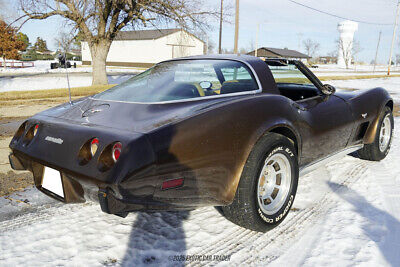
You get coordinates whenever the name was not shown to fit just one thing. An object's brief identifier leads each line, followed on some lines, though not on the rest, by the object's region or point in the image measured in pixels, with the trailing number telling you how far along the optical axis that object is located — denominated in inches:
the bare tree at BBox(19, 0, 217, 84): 575.8
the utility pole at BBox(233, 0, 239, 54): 775.7
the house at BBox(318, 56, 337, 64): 4473.4
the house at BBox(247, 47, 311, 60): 2637.8
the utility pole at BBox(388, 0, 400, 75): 1387.8
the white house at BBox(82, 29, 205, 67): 1889.8
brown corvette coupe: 71.4
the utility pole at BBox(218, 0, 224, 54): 637.1
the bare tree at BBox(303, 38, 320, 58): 3909.9
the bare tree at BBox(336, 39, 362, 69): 3449.8
